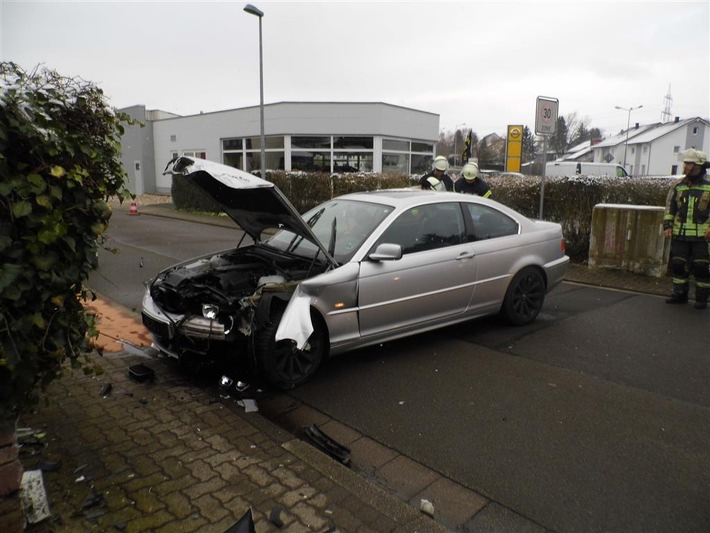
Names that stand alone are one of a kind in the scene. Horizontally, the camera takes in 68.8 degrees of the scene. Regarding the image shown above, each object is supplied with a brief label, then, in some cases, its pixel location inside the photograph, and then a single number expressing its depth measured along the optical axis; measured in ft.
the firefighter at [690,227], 22.53
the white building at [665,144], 198.59
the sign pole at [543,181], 31.54
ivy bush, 7.05
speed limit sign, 31.73
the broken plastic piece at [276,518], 8.42
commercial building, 77.20
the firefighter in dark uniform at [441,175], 28.48
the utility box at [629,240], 28.22
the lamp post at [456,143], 267.18
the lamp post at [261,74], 49.09
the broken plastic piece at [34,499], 8.27
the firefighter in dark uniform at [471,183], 26.95
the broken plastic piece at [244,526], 7.70
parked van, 95.76
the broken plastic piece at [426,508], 9.30
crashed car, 13.66
